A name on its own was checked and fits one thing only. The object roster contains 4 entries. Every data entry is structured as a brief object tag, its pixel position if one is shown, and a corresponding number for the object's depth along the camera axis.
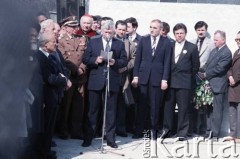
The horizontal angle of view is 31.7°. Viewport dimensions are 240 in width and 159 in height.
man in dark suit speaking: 6.48
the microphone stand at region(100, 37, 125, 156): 6.30
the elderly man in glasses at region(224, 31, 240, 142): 7.35
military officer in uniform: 6.77
